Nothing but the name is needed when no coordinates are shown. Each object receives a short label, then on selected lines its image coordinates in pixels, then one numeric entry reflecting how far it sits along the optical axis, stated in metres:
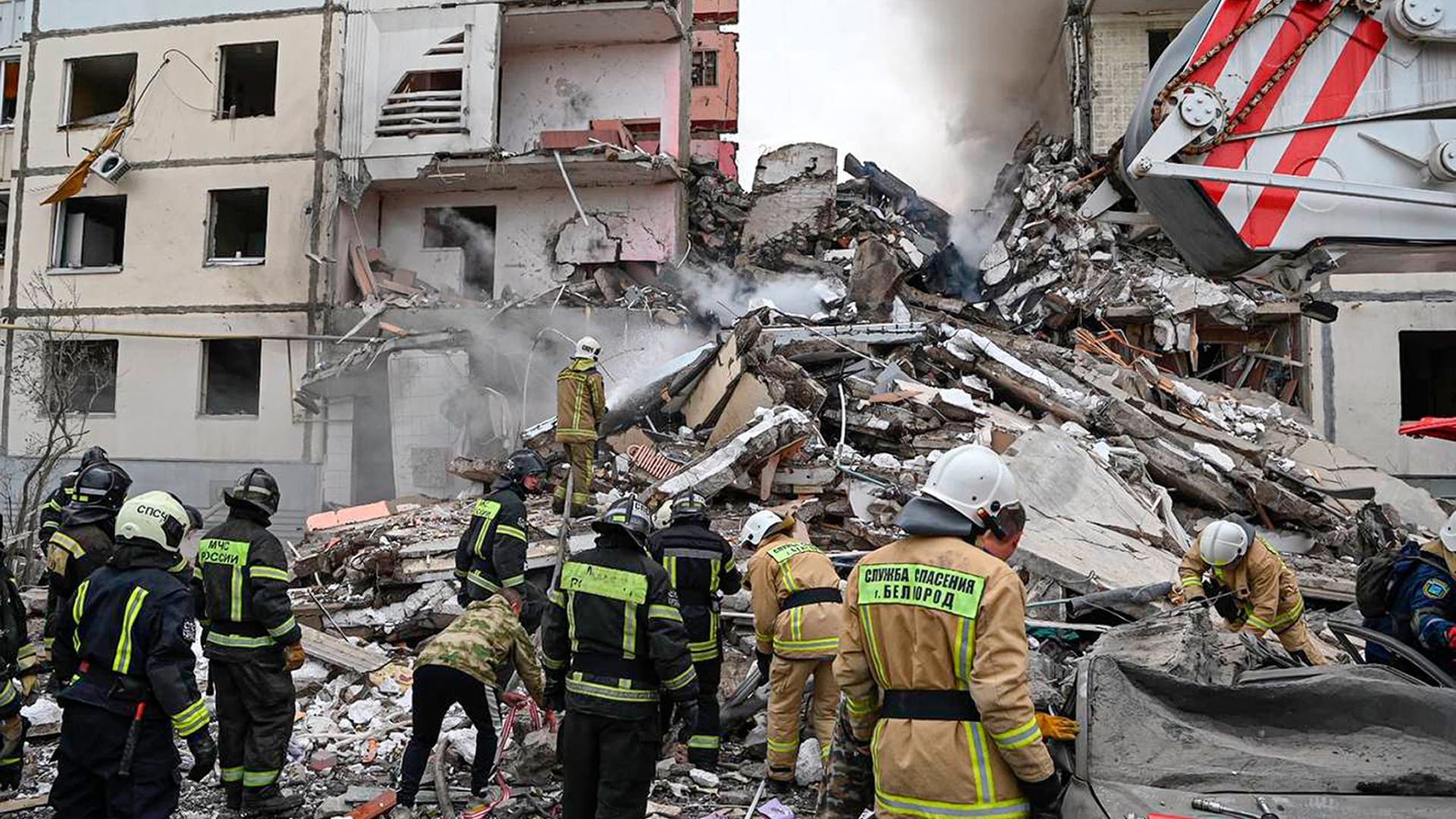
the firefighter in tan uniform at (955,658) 2.55
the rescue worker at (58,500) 6.38
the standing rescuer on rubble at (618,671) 3.97
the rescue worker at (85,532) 5.47
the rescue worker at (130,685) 3.97
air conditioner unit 16.39
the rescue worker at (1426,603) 4.15
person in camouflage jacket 4.64
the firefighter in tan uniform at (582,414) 9.09
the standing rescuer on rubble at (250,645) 4.78
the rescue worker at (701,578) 5.52
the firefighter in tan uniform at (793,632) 5.16
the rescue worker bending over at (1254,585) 5.82
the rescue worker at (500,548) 6.09
